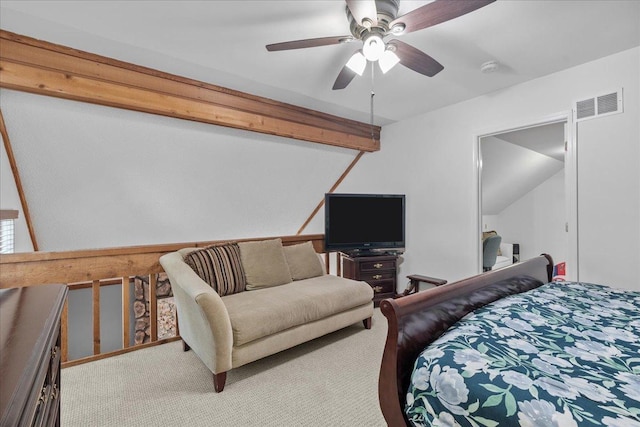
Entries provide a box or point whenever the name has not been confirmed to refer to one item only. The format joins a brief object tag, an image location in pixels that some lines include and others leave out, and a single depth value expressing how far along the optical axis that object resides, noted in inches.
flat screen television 145.9
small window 92.4
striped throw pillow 98.9
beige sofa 78.6
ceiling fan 56.8
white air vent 96.6
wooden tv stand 142.7
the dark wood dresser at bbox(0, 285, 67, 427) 20.2
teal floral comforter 31.3
